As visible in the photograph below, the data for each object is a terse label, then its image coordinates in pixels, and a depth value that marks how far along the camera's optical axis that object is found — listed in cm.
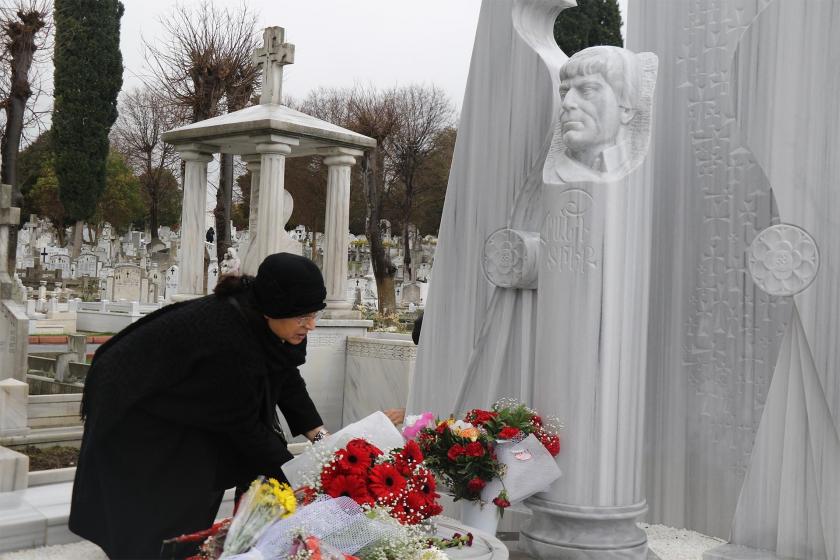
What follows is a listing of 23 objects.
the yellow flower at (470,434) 382
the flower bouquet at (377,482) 267
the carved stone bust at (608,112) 408
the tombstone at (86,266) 3231
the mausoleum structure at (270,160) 1012
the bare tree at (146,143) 3635
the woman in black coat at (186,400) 291
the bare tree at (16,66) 2241
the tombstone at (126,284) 2336
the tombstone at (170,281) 2416
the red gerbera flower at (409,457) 290
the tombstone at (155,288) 2408
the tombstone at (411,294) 2630
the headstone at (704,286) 436
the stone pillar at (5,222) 1009
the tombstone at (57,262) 3225
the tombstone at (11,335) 952
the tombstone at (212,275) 2251
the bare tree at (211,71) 2050
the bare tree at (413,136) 3306
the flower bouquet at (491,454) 382
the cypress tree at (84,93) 2492
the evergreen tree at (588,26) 2119
